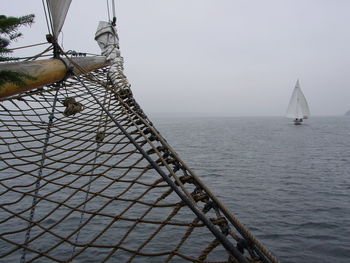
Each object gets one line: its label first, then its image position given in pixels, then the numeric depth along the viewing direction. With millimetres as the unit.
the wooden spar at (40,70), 2823
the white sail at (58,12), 3465
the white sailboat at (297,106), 66375
